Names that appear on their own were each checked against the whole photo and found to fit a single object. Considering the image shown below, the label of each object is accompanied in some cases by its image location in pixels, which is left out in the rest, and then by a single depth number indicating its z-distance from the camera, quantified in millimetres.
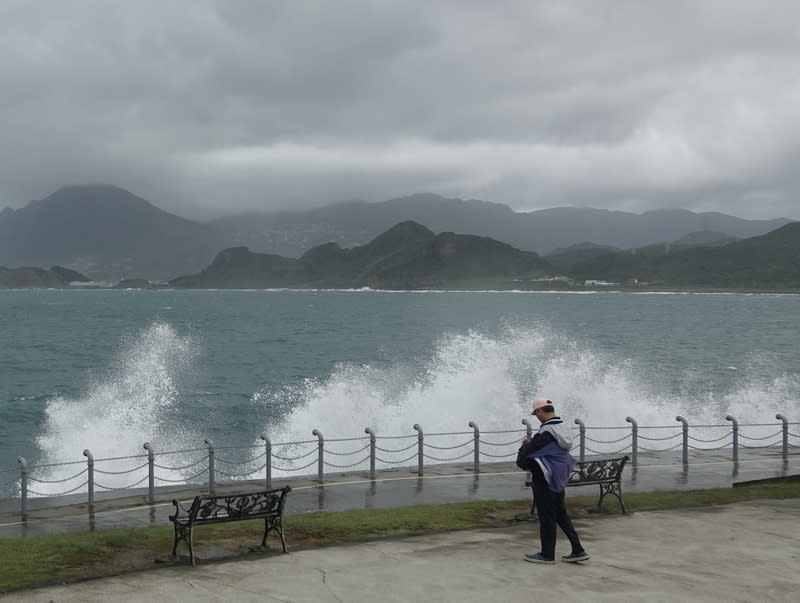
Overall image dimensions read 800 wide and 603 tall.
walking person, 10047
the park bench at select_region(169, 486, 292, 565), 10672
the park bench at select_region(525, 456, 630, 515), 13719
